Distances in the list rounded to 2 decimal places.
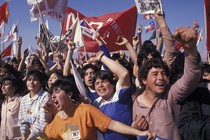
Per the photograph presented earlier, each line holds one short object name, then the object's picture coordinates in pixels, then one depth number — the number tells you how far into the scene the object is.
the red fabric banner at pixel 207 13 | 4.84
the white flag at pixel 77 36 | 7.86
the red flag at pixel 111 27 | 8.39
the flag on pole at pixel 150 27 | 13.99
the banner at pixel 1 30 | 13.35
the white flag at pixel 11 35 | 12.60
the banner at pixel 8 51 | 13.15
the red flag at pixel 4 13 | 11.26
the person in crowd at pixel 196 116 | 2.23
